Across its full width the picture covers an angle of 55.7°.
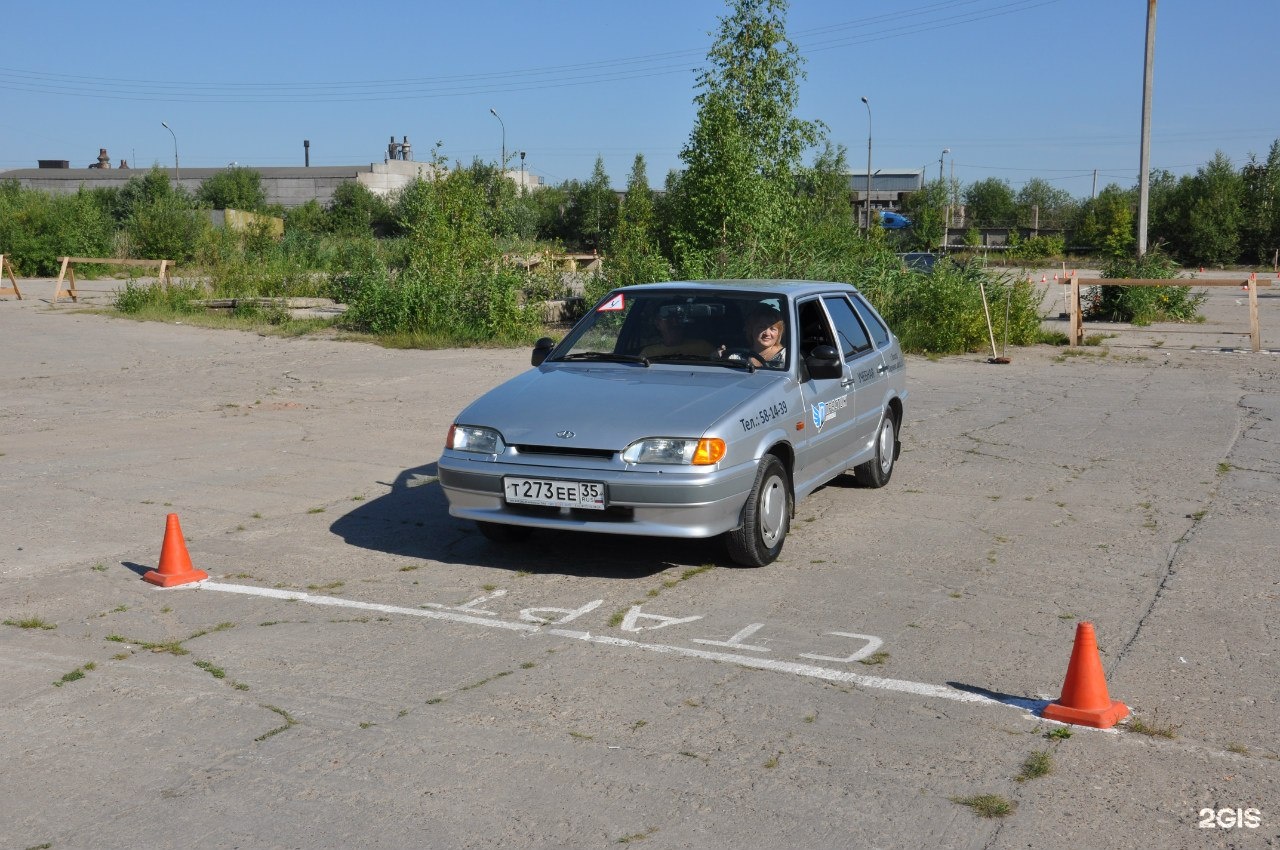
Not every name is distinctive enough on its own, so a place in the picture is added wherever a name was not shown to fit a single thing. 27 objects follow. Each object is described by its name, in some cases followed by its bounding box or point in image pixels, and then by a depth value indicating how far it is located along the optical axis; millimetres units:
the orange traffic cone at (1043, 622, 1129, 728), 4551
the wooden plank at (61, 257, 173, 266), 27723
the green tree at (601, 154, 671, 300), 20697
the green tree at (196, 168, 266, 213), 81625
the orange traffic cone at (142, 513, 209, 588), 6562
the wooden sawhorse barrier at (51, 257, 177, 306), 28234
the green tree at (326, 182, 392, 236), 79125
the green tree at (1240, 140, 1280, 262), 61500
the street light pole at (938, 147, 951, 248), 65575
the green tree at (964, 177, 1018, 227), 95375
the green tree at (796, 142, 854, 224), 24297
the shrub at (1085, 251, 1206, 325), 25172
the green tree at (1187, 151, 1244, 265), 61656
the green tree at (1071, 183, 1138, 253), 68500
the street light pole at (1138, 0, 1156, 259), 25781
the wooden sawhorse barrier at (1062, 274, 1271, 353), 18938
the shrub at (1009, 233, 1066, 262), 59344
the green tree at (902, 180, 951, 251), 58969
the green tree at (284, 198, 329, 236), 74125
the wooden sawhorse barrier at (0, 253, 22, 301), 33969
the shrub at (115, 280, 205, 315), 26812
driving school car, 6379
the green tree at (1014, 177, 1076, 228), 94200
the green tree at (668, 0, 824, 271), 21781
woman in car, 7520
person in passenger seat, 7707
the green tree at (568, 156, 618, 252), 77188
